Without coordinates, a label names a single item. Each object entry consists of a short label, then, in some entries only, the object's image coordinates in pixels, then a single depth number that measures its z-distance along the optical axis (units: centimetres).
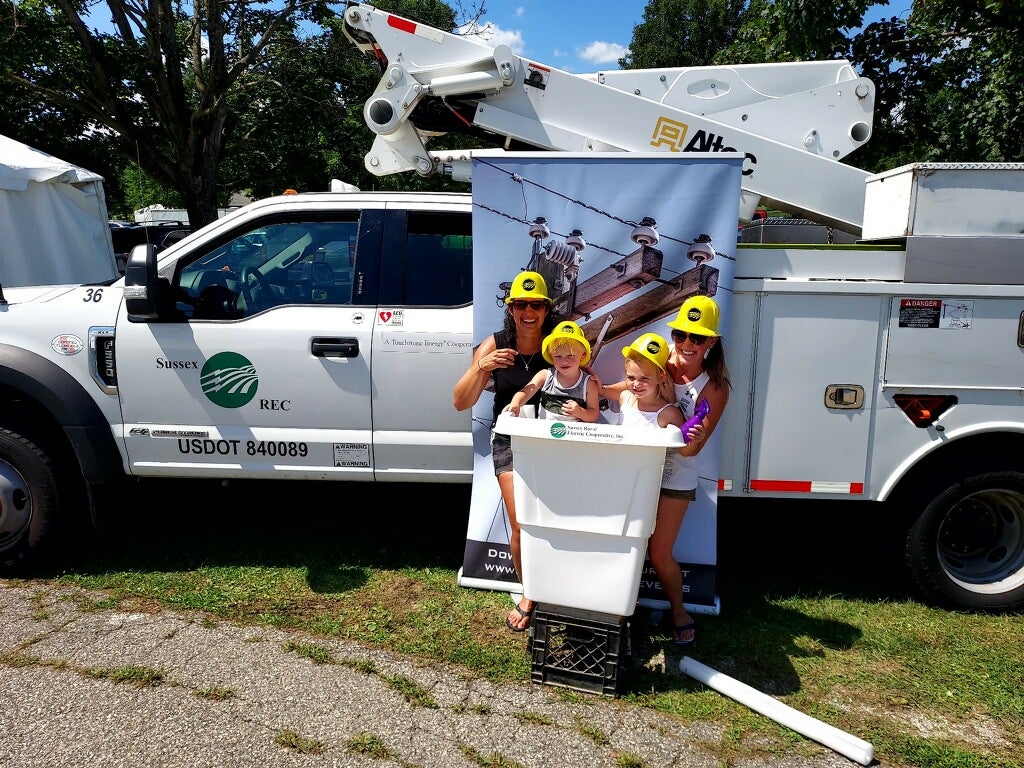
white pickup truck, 358
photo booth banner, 365
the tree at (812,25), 794
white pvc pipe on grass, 288
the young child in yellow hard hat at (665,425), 323
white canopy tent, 758
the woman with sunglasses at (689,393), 327
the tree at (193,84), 1156
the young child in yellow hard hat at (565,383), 326
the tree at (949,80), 820
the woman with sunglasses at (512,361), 345
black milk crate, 320
